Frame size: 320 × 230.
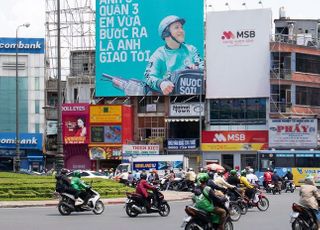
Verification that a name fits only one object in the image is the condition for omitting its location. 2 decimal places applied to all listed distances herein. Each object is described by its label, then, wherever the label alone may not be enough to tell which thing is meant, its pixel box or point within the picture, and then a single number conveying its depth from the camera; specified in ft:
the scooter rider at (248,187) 91.85
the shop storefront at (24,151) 241.35
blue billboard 218.38
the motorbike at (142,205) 83.82
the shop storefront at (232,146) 215.72
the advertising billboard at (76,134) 223.30
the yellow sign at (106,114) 220.02
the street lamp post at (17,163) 170.73
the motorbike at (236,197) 84.28
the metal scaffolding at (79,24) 240.12
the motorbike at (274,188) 147.87
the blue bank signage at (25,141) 242.37
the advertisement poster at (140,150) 201.57
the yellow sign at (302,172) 173.06
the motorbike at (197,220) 55.72
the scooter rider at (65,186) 84.07
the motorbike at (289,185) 157.99
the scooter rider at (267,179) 150.00
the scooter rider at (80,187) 84.28
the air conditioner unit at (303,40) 225.56
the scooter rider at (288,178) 158.18
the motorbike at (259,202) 92.66
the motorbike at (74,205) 84.28
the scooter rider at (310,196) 58.49
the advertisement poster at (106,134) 220.43
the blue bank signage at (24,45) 258.16
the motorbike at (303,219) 58.29
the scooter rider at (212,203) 56.54
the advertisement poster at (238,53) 217.77
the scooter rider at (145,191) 83.61
